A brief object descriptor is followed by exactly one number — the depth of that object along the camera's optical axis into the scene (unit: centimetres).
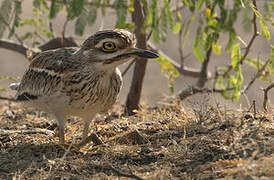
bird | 836
